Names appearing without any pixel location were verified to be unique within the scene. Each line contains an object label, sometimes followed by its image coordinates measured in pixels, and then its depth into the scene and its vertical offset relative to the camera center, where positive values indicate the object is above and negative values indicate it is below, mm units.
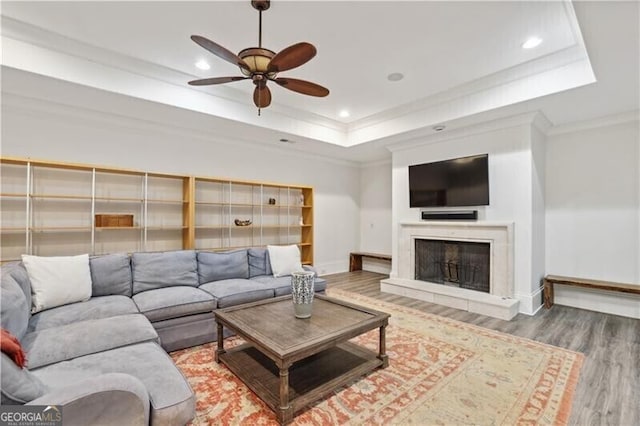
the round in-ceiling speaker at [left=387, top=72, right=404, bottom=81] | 3691 +1720
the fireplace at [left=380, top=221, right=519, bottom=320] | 4188 -787
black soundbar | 4607 +28
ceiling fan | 2127 +1148
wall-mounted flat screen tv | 4527 +543
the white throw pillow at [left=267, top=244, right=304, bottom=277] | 4168 -614
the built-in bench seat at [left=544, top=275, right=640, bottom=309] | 3730 -861
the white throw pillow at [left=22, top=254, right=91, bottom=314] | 2633 -593
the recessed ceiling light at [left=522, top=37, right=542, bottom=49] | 2977 +1736
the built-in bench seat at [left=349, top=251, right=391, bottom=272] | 6783 -987
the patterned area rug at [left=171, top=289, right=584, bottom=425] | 1978 -1287
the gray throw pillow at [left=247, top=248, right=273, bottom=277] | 4152 -640
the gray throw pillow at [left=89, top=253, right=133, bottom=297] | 3080 -621
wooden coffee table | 2027 -934
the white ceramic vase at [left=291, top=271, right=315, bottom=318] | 2510 -633
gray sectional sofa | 1310 -819
